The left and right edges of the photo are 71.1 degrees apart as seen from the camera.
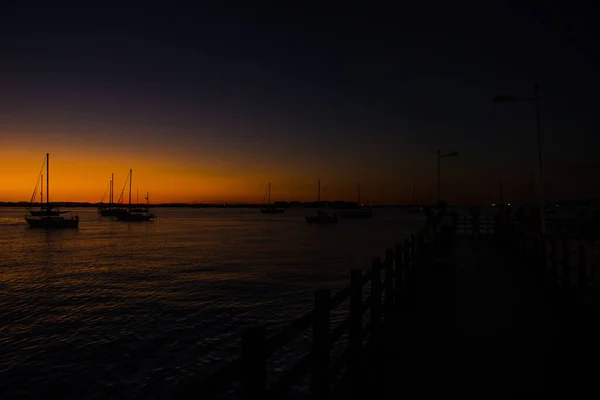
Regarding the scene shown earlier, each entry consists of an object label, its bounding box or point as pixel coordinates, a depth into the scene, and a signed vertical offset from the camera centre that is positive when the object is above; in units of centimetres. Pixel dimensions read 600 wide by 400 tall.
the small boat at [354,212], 15212 -57
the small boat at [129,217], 11056 -128
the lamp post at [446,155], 3127 +418
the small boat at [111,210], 11775 +61
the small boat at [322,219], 11294 -225
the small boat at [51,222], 8256 -186
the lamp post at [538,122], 1877 +422
